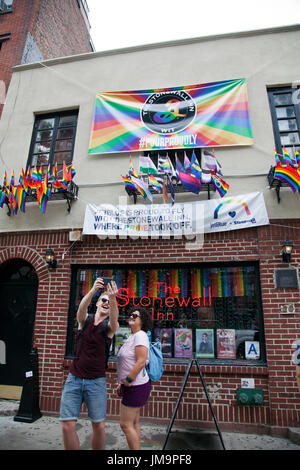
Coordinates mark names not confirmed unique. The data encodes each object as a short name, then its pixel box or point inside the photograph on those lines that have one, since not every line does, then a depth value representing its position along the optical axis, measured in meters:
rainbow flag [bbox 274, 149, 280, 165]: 4.92
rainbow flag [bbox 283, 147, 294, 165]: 4.88
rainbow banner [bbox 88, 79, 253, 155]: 5.84
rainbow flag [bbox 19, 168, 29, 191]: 5.83
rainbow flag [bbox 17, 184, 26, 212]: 5.79
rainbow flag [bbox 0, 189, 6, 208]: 5.92
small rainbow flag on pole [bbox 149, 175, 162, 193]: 5.33
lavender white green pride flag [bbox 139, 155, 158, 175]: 5.47
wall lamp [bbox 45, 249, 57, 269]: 5.56
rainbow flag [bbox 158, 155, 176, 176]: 5.48
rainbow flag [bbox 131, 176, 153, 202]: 5.31
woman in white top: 3.04
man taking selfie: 2.96
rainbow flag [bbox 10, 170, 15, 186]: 5.99
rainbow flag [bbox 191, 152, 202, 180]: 5.12
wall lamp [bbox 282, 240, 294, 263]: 4.77
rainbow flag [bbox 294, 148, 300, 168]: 4.89
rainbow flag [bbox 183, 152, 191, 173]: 5.24
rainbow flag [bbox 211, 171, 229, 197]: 5.14
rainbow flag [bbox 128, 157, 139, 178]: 5.41
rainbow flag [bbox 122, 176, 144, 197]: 5.32
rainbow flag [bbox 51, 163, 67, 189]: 5.56
